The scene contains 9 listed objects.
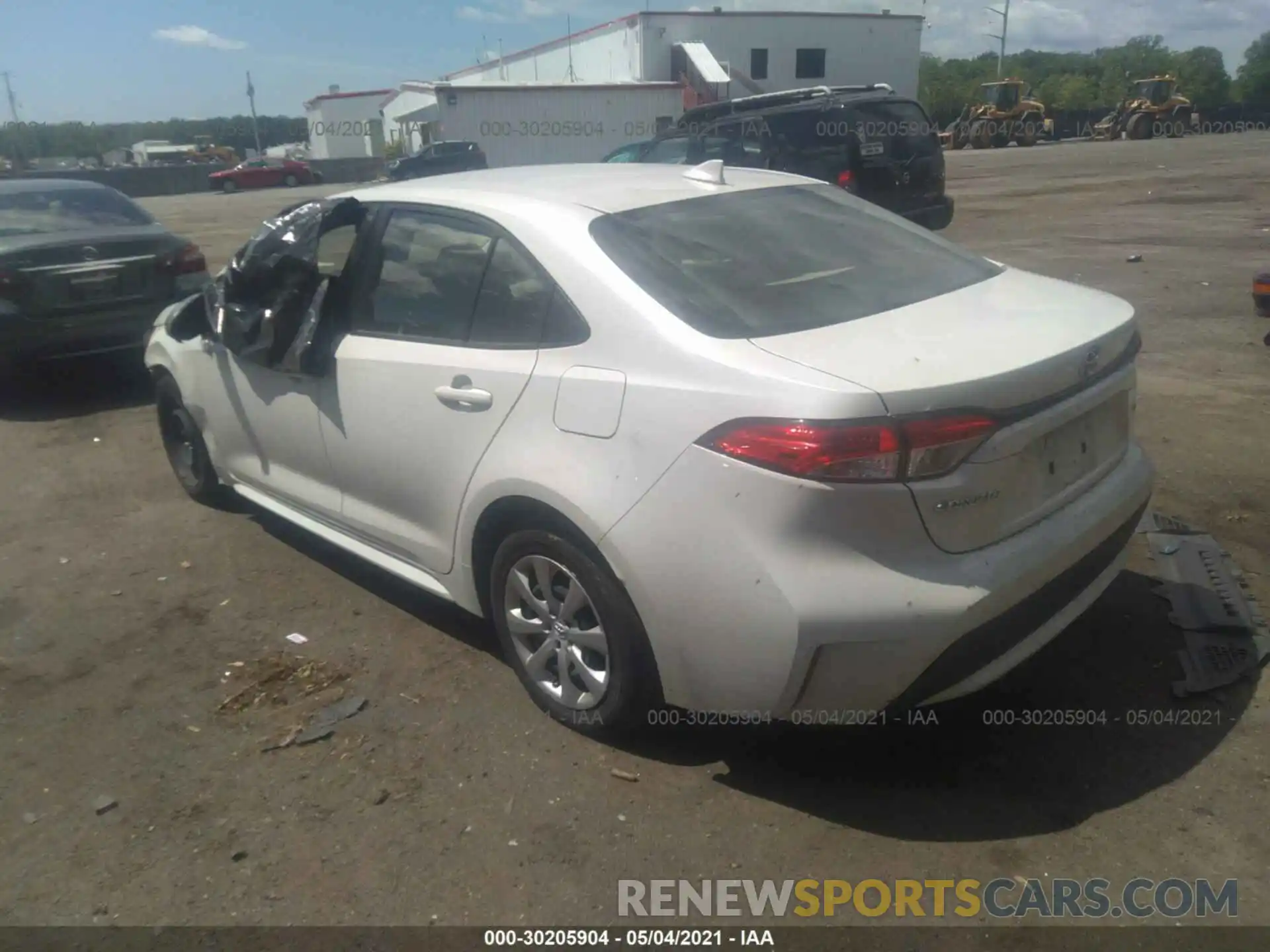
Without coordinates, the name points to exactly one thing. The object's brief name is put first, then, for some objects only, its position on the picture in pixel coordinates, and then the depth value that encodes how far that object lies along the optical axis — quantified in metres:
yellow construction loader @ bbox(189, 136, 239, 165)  57.08
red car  44.03
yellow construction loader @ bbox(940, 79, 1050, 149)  47.25
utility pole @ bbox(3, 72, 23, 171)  54.53
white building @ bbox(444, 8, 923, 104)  45.44
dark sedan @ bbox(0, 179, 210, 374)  7.06
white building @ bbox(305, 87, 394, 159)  62.59
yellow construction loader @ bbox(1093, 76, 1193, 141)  44.72
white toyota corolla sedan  2.55
